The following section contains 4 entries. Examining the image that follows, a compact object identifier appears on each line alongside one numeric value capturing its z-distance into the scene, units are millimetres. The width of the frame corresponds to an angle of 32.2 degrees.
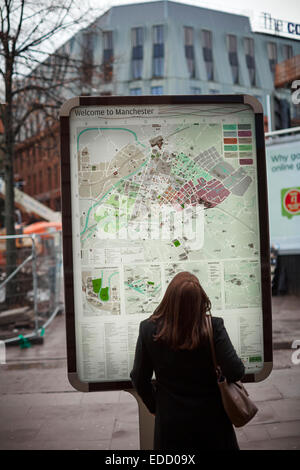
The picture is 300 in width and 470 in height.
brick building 42969
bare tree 9477
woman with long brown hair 2584
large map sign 3258
